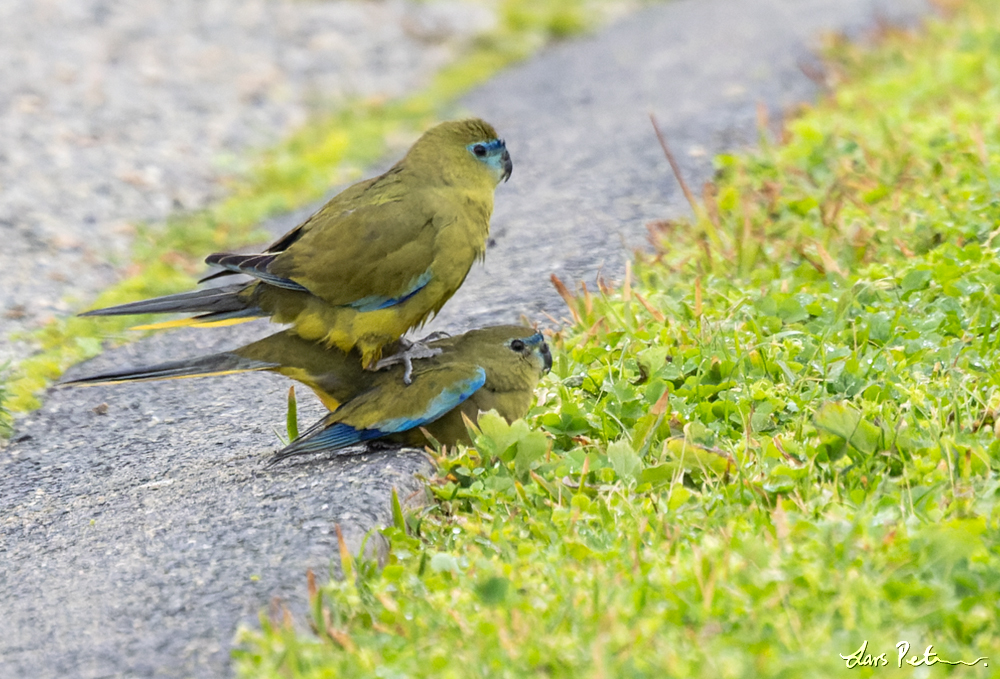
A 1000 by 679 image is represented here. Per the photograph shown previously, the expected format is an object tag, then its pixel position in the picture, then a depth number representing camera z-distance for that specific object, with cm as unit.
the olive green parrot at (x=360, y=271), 755
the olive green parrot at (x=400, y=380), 711
